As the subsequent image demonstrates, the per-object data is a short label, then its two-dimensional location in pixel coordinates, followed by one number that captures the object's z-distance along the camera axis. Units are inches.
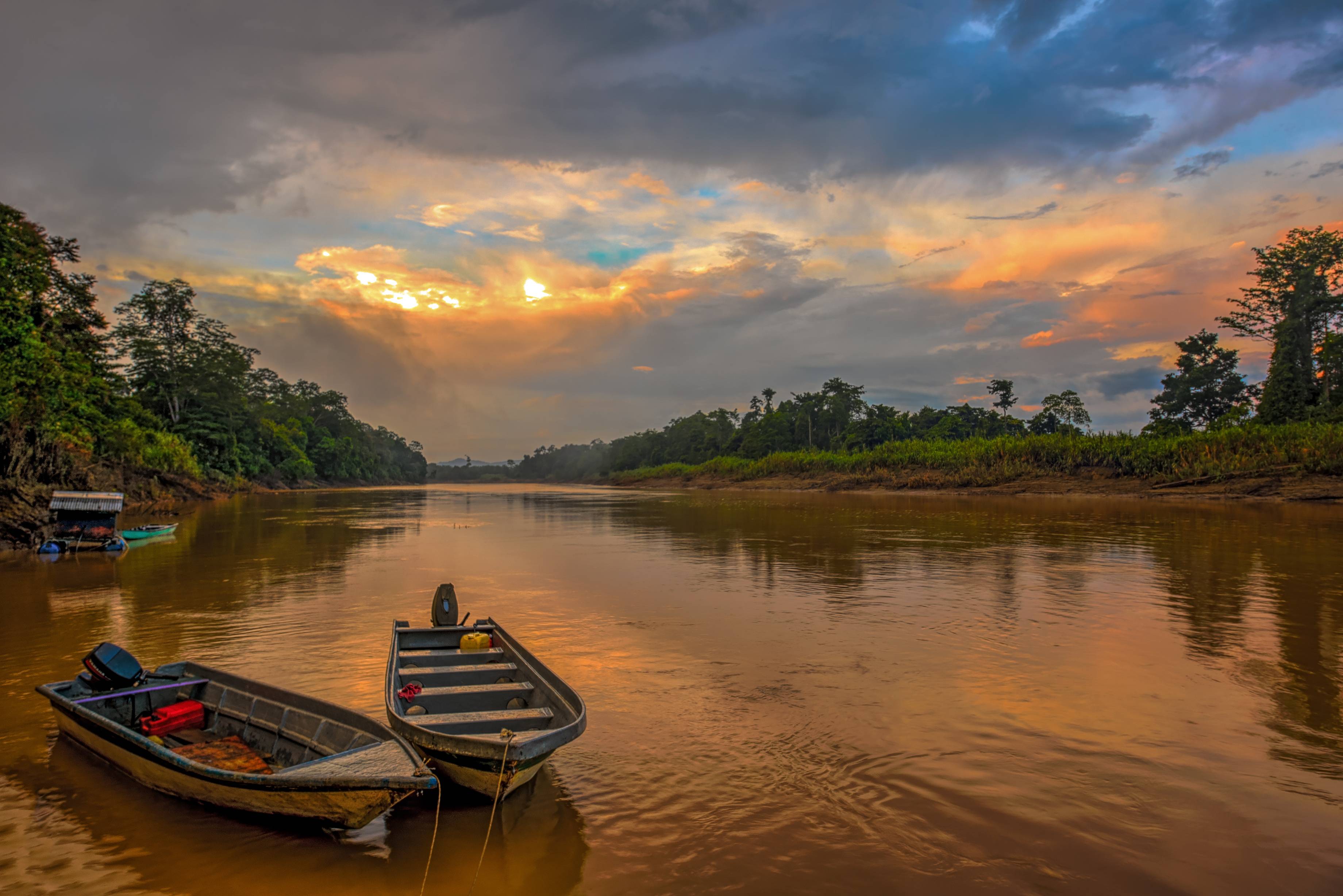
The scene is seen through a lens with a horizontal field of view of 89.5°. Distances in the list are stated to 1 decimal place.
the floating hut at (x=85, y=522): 771.4
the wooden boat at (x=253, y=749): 178.4
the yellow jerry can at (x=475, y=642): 308.7
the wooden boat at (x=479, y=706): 189.5
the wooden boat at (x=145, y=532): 866.1
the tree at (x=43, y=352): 877.2
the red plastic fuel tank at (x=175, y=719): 246.2
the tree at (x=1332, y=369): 1680.6
